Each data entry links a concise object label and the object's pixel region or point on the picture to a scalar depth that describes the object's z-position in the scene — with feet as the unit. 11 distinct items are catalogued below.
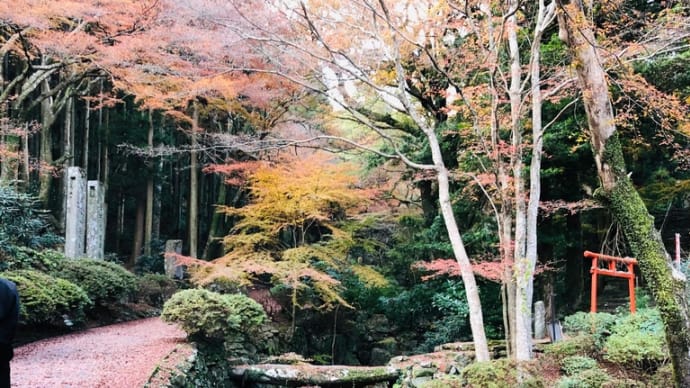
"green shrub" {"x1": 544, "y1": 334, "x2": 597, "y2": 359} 21.68
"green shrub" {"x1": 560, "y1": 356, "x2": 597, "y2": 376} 19.51
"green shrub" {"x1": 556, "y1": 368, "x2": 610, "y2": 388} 17.24
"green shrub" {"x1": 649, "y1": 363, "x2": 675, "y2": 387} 17.53
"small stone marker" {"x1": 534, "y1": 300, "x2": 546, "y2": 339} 27.32
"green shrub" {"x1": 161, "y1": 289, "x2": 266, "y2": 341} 22.53
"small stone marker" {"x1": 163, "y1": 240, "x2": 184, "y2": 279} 42.19
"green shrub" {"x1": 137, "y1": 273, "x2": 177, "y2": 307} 38.04
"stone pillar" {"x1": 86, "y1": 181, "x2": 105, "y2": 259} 34.45
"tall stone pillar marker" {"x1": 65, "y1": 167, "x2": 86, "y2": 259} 31.01
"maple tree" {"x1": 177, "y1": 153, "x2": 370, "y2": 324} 32.40
